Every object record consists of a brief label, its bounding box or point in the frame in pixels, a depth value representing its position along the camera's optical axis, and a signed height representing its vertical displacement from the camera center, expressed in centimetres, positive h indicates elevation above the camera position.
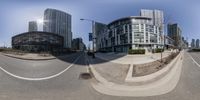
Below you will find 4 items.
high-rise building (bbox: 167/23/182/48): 3576 +534
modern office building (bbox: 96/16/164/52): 3949 +537
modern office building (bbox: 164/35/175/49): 5349 +243
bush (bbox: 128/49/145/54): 2396 -58
